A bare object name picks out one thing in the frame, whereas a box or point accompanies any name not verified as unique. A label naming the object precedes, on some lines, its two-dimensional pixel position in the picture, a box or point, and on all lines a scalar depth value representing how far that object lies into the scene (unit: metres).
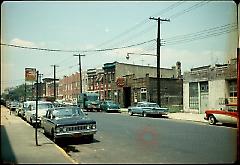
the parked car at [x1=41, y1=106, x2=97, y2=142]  14.27
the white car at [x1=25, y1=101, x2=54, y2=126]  23.20
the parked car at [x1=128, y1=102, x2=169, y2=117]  33.28
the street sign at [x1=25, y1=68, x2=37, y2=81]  13.26
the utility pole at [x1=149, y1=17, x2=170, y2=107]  36.44
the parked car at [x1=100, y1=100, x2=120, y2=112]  46.14
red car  21.63
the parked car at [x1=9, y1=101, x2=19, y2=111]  51.06
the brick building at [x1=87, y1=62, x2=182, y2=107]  55.72
